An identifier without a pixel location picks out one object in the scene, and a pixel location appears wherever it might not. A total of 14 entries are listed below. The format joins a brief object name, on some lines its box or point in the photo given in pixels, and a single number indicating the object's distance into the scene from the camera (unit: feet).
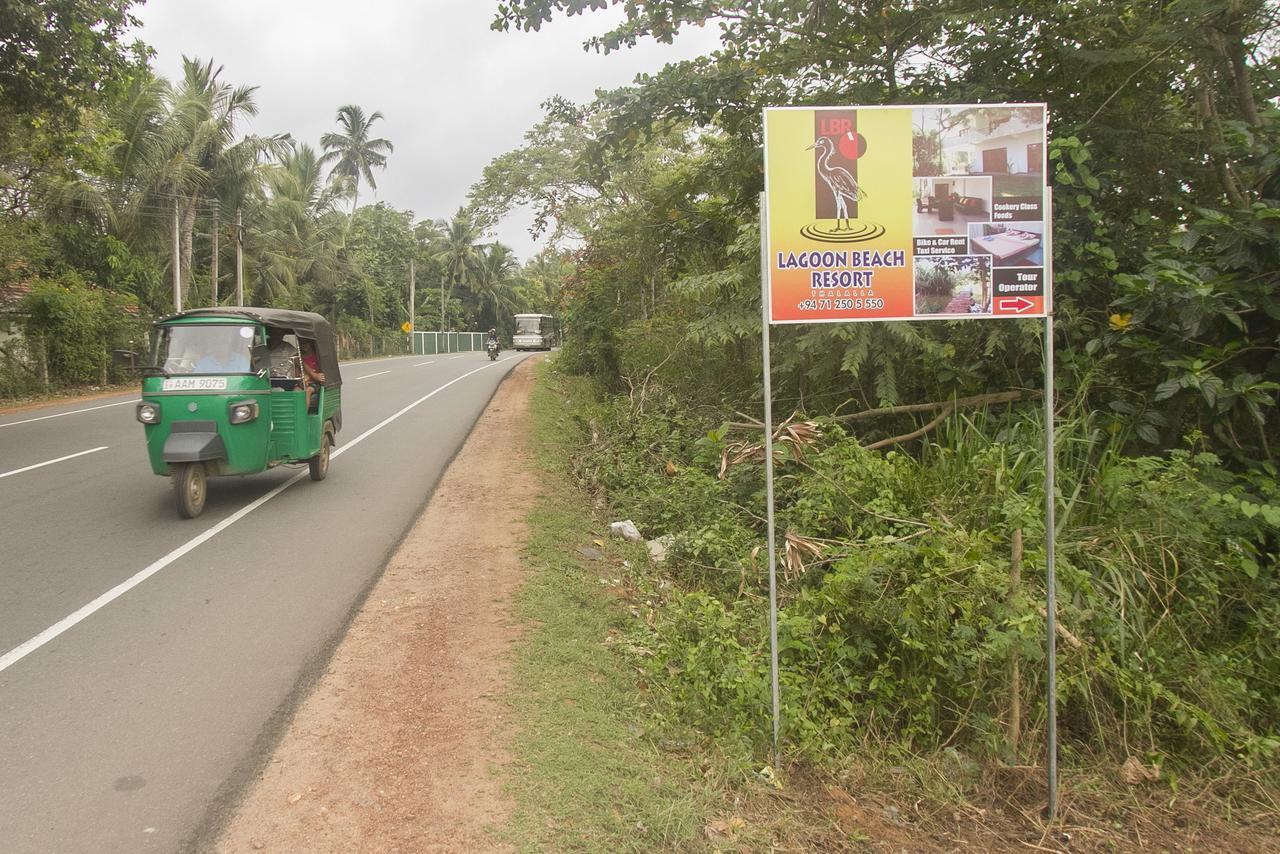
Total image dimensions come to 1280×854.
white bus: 183.93
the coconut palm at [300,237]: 123.03
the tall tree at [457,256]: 228.22
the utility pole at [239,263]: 104.31
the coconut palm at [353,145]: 188.75
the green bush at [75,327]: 67.77
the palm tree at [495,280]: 243.81
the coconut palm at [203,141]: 87.51
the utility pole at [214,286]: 97.81
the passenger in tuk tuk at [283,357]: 30.48
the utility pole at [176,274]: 85.71
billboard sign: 12.79
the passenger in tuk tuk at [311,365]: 32.73
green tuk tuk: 26.48
